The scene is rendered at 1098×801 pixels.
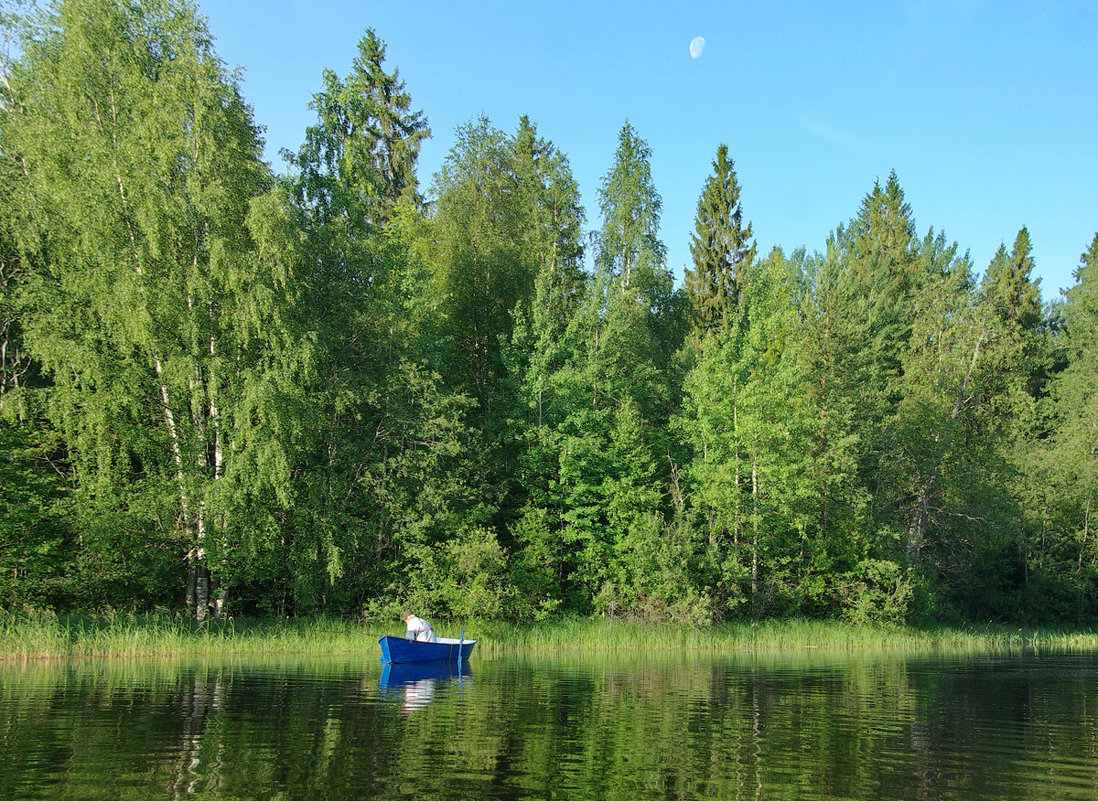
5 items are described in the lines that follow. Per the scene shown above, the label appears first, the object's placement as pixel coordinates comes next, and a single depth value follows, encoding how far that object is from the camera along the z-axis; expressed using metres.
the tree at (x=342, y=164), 33.97
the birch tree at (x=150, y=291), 27.20
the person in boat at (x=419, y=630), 24.56
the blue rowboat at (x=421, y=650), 22.56
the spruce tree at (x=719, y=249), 48.30
